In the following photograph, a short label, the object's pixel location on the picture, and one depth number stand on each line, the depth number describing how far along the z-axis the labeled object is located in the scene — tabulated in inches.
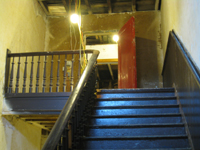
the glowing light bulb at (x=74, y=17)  254.2
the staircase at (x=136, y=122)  113.9
